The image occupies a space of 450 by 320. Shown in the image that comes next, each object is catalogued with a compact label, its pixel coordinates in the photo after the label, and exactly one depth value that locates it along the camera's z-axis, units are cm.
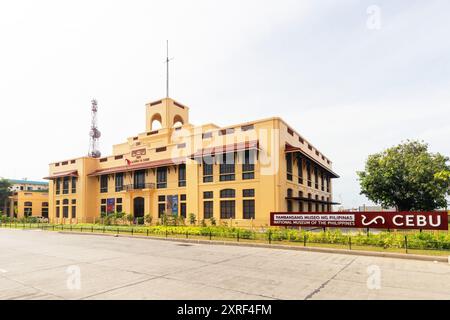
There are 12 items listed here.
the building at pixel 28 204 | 7346
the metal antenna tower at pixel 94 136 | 6612
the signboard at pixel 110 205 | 4473
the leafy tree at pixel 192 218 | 3275
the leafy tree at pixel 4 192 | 7956
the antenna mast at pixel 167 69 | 4535
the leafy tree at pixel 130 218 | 3851
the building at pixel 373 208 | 5205
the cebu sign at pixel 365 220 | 1659
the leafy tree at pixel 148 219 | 3762
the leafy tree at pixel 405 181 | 3444
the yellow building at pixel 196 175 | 2972
